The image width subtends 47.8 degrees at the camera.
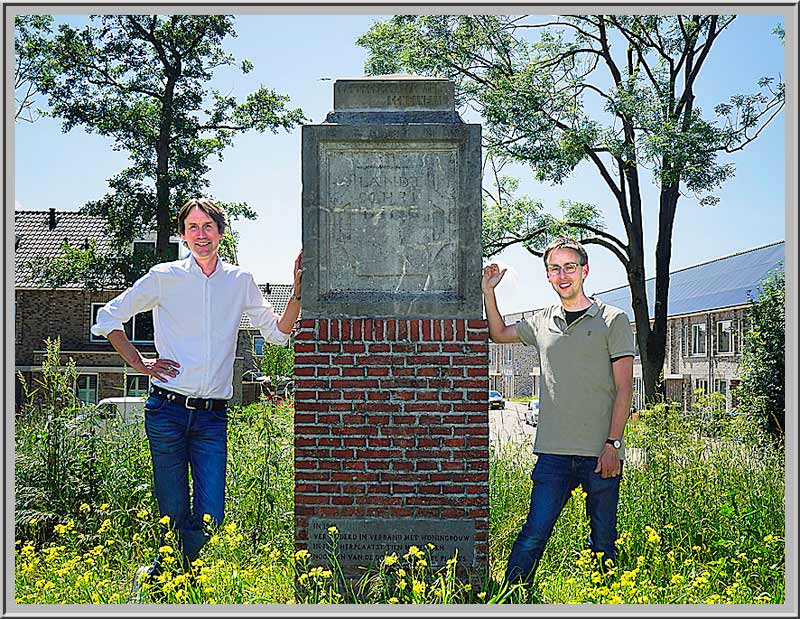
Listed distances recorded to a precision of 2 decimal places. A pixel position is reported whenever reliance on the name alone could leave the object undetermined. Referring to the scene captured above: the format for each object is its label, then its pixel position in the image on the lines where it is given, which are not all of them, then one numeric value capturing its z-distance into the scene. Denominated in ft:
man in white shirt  18.52
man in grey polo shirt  17.89
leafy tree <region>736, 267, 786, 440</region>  59.36
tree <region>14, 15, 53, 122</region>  63.62
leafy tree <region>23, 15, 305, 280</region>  62.54
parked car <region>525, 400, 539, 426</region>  47.24
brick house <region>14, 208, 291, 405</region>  86.89
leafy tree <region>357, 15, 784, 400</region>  59.93
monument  18.75
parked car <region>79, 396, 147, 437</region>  28.32
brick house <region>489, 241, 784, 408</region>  102.01
